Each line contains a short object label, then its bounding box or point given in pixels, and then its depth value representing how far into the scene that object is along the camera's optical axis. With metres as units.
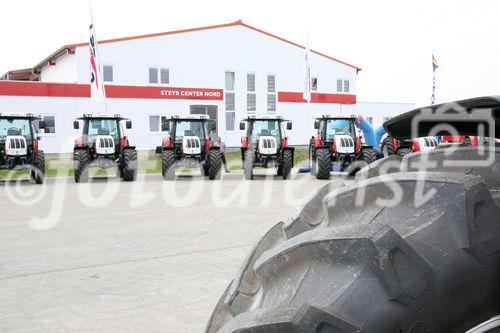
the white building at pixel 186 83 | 29.31
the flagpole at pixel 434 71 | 19.07
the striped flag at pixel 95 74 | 20.52
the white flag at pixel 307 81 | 23.06
